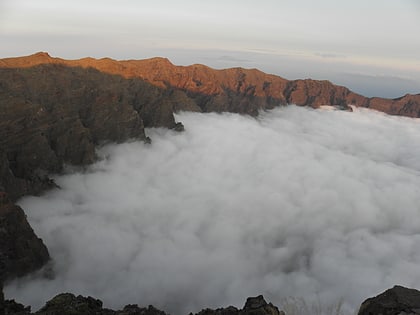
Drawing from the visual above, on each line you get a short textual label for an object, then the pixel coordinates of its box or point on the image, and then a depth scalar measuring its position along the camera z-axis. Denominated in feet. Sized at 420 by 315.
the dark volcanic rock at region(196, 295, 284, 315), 150.20
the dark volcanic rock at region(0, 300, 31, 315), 158.38
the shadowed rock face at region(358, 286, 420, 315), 86.53
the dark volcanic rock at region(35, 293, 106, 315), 150.10
